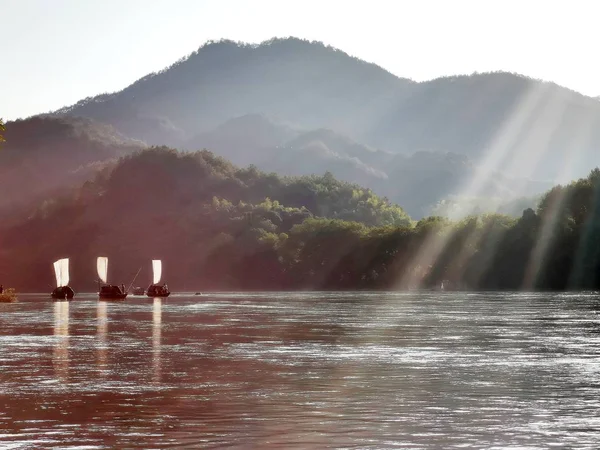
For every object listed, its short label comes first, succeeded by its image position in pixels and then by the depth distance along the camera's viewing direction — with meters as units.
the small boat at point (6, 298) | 153.25
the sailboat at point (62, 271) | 186.62
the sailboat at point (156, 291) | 189.32
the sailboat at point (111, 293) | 172.62
